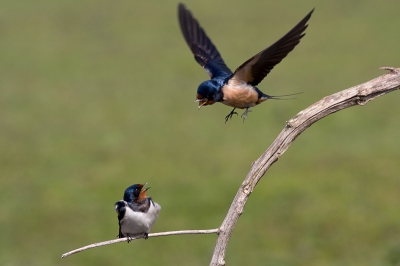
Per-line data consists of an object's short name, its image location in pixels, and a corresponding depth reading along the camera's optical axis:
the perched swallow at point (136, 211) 10.48
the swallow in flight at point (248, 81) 7.29
